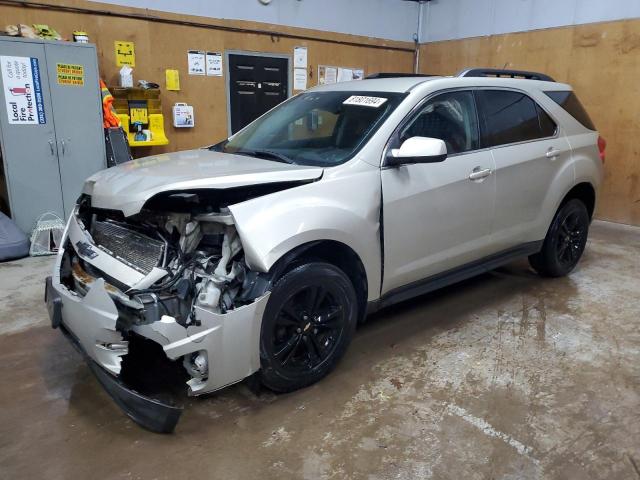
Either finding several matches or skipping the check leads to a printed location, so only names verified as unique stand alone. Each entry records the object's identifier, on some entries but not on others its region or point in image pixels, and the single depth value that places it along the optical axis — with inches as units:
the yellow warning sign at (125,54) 208.7
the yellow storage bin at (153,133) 212.5
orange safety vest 195.5
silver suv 79.4
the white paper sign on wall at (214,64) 232.7
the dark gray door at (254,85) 242.7
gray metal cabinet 176.1
